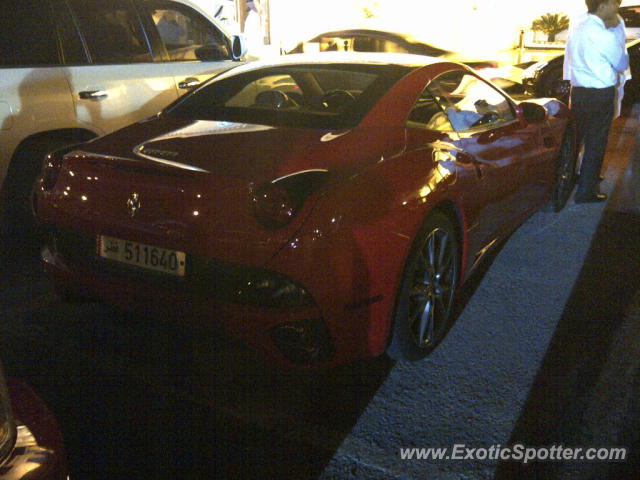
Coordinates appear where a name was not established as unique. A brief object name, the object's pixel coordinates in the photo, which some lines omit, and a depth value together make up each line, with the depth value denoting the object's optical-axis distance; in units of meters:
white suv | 4.45
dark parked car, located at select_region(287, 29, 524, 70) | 9.14
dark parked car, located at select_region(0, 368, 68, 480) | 1.49
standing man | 5.54
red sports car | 2.56
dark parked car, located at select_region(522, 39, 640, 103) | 11.18
